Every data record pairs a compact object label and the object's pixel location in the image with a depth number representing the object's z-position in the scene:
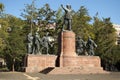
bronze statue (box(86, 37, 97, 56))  17.02
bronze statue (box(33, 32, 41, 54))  15.92
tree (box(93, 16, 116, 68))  26.59
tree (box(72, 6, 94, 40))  26.11
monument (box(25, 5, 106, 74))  15.25
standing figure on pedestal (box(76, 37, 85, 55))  17.41
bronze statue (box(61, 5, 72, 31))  16.58
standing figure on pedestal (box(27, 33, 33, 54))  15.92
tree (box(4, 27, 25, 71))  26.00
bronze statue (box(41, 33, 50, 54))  16.34
